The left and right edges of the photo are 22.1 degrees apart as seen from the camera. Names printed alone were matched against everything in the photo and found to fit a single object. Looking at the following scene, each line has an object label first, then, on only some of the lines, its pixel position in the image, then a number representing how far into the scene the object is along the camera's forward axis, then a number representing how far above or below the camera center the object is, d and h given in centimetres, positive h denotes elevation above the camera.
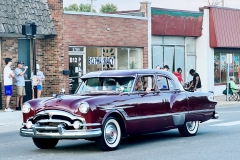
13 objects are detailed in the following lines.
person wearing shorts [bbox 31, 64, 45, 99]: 2467 -20
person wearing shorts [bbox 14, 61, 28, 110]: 2311 -26
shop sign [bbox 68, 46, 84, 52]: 2717 +111
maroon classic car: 1146 -73
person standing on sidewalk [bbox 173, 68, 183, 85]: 2763 -5
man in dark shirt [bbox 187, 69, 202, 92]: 2677 -45
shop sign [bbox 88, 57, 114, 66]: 2836 +63
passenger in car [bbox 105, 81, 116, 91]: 1297 -25
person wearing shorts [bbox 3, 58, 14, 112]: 2266 -21
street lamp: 2128 +153
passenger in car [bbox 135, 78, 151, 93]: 1311 -29
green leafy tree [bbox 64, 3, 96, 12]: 8894 +976
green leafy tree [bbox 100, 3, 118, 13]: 8457 +911
